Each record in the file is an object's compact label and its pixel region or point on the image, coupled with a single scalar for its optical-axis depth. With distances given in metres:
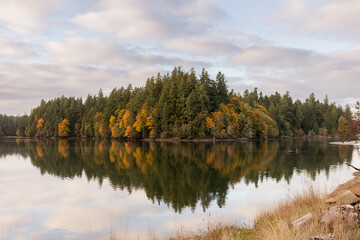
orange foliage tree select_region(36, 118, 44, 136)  172.62
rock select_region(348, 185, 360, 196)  12.71
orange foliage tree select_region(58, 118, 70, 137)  159.25
